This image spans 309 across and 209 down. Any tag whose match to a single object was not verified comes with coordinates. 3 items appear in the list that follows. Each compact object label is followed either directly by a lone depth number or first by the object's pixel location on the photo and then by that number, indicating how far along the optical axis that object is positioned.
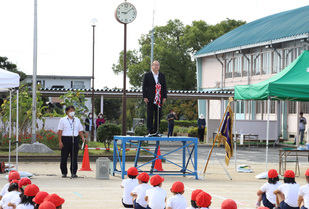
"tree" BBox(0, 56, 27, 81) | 58.62
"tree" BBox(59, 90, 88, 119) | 31.13
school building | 42.75
